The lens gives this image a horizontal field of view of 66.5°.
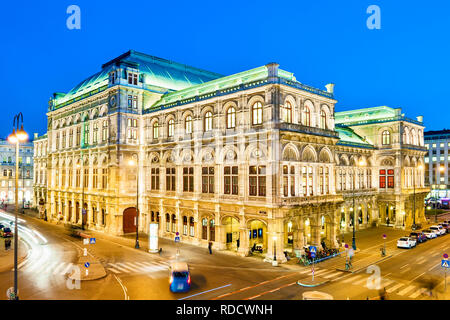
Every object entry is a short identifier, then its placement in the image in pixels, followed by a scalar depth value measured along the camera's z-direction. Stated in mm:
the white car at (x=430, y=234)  52656
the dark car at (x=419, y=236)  49112
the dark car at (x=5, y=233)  48253
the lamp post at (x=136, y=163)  54425
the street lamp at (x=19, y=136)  21625
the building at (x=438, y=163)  115831
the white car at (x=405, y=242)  44406
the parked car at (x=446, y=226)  59312
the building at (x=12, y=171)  106188
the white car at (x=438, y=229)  55512
